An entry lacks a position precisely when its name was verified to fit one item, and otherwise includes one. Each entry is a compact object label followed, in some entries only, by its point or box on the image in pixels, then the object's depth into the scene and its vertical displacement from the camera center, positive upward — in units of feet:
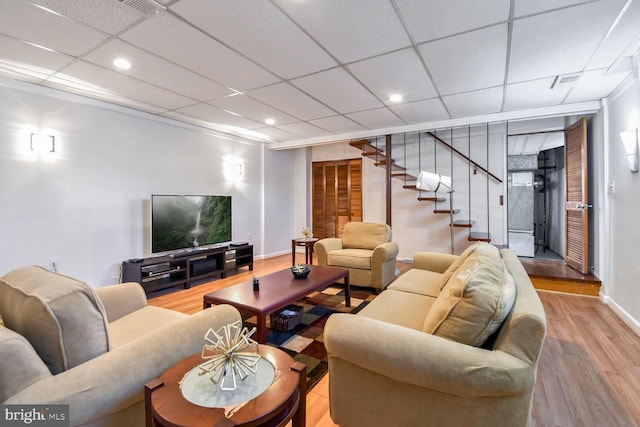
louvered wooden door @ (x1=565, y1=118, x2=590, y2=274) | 12.67 +0.54
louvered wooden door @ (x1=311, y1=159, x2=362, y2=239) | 21.54 +1.28
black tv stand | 12.18 -2.53
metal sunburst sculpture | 3.72 -1.99
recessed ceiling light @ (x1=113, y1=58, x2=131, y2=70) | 8.73 +4.63
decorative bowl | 9.79 -2.03
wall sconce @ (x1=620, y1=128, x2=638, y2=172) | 8.95 +1.97
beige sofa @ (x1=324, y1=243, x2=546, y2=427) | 3.74 -2.04
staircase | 16.66 +2.43
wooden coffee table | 7.18 -2.31
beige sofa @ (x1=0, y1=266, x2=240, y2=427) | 3.25 -1.85
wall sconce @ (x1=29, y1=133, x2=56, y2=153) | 10.36 +2.58
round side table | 3.07 -2.17
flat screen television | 13.10 -0.42
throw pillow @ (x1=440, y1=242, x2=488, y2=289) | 7.36 -1.38
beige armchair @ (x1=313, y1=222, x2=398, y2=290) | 12.27 -1.89
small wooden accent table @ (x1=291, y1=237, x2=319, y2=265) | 16.55 -1.77
